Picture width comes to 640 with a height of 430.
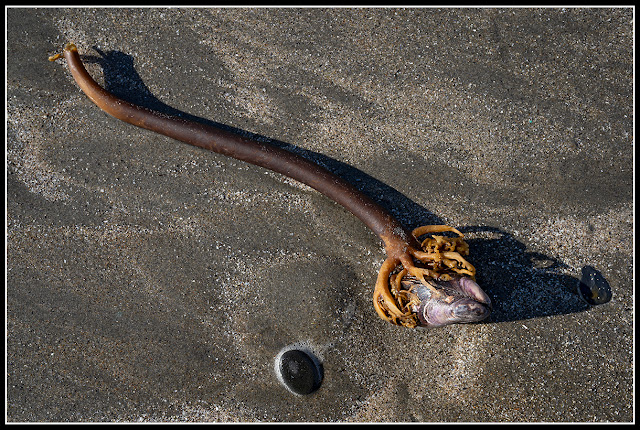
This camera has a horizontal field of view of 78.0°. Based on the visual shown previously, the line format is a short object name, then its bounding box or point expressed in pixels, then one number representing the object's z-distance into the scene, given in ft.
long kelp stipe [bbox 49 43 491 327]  9.01
